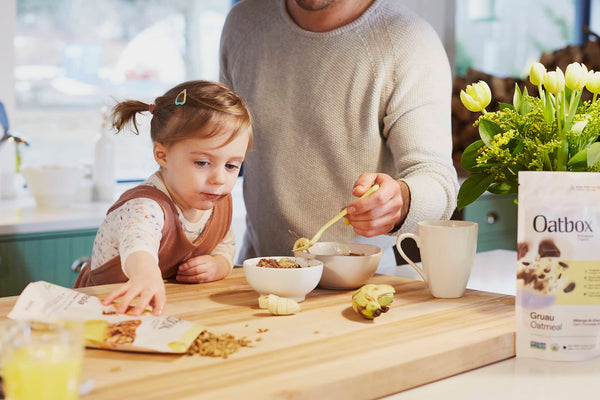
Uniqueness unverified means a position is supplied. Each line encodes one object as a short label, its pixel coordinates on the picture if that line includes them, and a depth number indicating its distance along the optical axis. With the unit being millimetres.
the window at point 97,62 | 3129
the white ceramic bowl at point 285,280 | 1215
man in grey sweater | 1745
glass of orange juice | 658
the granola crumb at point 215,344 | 947
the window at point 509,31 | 4383
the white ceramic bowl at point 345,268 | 1339
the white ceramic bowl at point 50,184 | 2486
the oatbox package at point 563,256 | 1042
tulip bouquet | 1140
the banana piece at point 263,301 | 1158
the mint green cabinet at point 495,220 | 3322
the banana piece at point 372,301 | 1125
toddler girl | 1449
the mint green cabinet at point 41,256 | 2234
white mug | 1292
